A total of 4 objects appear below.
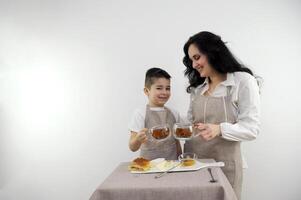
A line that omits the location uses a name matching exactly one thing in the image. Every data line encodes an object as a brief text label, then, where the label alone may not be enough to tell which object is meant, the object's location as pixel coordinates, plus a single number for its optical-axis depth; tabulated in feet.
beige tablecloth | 3.37
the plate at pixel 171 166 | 4.06
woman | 4.82
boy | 5.41
